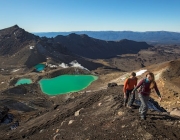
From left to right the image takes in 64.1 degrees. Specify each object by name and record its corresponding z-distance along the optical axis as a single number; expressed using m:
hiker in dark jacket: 7.46
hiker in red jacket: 8.93
